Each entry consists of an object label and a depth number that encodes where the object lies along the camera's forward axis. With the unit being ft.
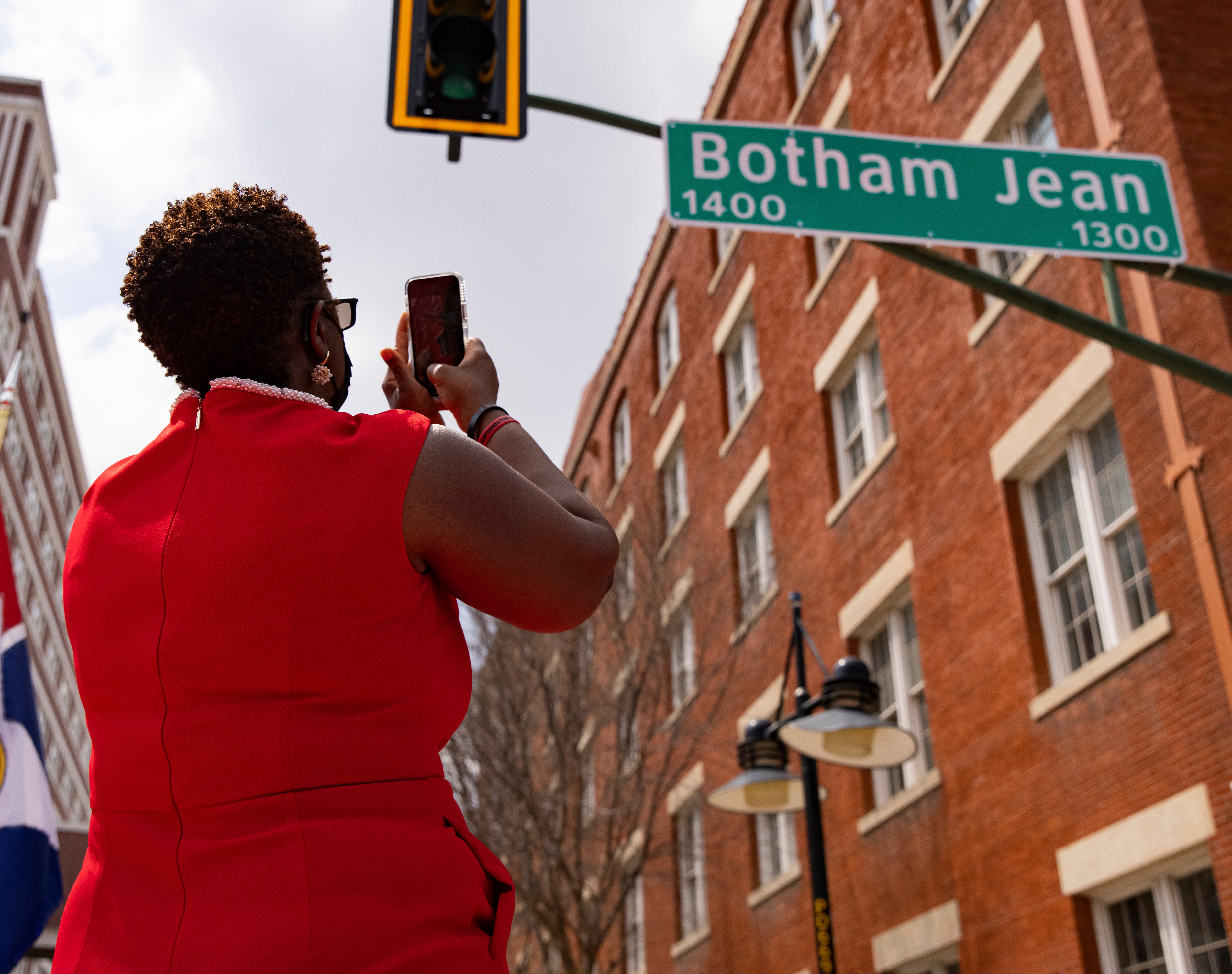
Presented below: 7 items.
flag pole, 36.78
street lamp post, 30.40
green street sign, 19.77
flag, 27.14
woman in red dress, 4.79
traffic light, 19.89
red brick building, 32.83
